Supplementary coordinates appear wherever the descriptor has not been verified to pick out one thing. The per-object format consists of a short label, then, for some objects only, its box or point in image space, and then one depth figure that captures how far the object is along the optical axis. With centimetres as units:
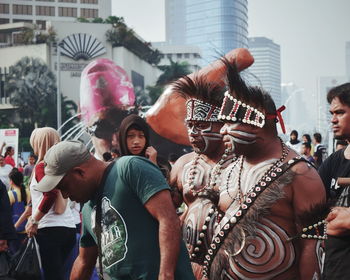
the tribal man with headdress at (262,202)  376
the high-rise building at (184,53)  15888
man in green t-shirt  359
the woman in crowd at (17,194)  974
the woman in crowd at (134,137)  620
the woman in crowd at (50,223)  671
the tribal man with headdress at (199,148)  505
